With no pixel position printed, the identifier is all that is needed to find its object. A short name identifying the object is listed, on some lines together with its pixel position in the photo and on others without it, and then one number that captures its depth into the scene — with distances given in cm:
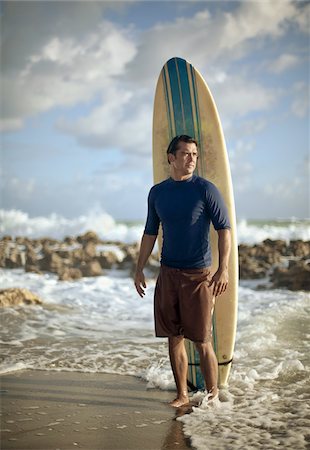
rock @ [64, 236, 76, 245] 1776
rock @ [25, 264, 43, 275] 970
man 286
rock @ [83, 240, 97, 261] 1166
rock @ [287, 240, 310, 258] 1263
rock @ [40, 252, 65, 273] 1016
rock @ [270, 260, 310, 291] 805
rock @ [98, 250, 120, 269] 1100
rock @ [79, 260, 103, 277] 961
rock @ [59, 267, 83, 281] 893
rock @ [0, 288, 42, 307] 622
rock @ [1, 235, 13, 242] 1987
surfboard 348
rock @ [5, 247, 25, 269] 1108
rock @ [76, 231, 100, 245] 1816
